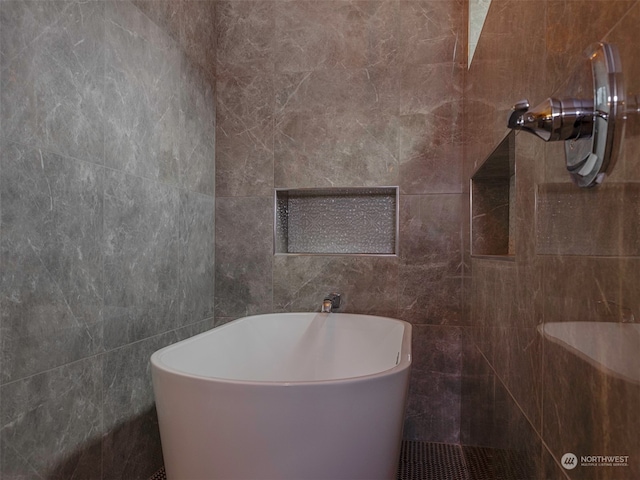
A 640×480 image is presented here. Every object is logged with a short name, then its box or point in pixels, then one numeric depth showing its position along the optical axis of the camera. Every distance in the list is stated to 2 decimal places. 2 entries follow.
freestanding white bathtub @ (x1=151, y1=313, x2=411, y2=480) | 0.93
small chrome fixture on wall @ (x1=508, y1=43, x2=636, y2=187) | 0.48
